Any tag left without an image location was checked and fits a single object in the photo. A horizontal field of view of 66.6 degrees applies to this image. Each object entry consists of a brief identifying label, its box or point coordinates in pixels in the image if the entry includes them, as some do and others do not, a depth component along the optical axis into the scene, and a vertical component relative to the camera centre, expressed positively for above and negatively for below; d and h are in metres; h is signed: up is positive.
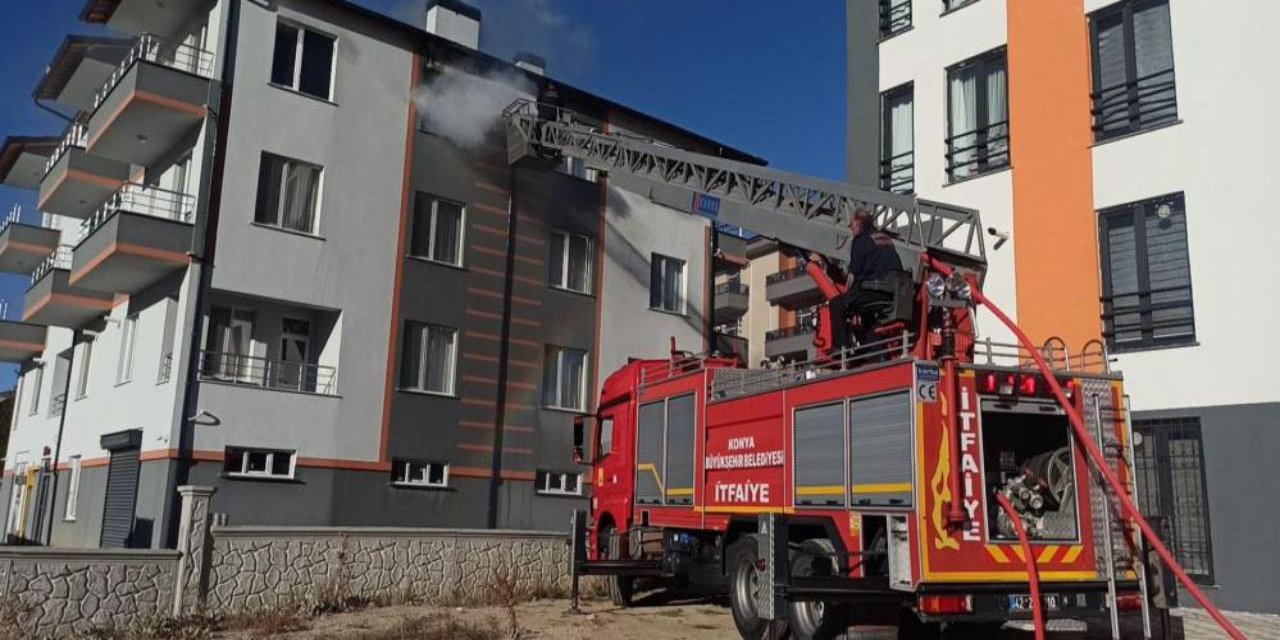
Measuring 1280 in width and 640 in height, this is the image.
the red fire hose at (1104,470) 7.54 +0.38
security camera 16.26 +4.47
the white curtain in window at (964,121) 17.59 +7.00
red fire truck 8.63 +0.29
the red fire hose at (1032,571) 8.21 -0.52
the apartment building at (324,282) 18.00 +4.26
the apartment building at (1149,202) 13.54 +4.76
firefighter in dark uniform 10.85 +2.49
